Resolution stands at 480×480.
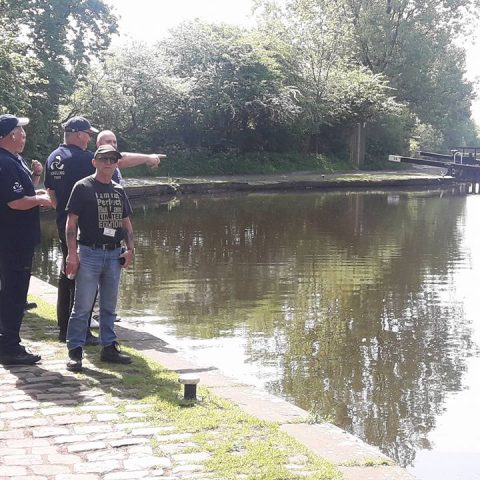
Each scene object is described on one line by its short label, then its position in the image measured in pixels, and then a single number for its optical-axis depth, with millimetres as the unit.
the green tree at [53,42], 27625
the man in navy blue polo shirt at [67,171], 6609
